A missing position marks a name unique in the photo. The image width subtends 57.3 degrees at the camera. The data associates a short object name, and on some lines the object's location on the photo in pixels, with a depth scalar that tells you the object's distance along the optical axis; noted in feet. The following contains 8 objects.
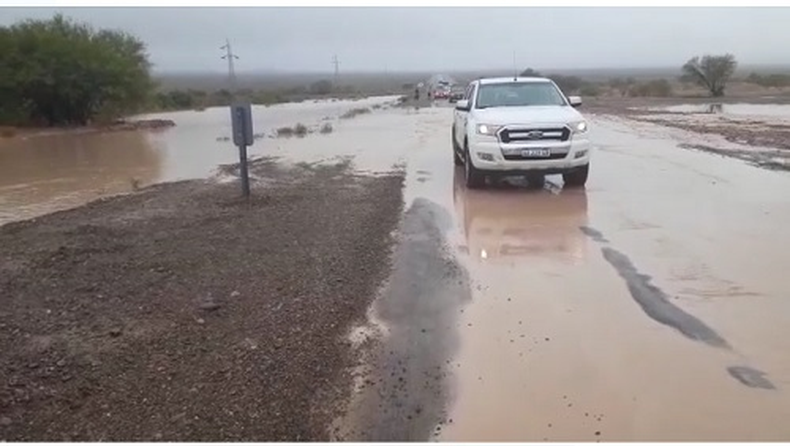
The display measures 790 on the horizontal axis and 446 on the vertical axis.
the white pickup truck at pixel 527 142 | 35.27
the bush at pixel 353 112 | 132.14
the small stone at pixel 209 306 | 18.26
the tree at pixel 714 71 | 189.67
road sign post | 32.86
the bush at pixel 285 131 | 87.56
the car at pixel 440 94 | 203.27
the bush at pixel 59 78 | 125.18
